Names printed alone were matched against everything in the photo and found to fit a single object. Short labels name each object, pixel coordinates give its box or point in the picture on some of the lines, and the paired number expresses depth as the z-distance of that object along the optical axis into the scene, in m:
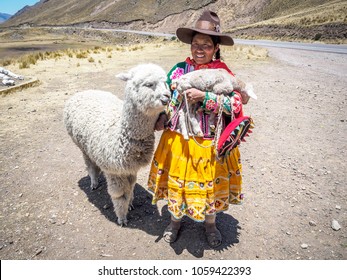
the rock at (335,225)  2.72
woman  1.97
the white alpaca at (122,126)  2.00
